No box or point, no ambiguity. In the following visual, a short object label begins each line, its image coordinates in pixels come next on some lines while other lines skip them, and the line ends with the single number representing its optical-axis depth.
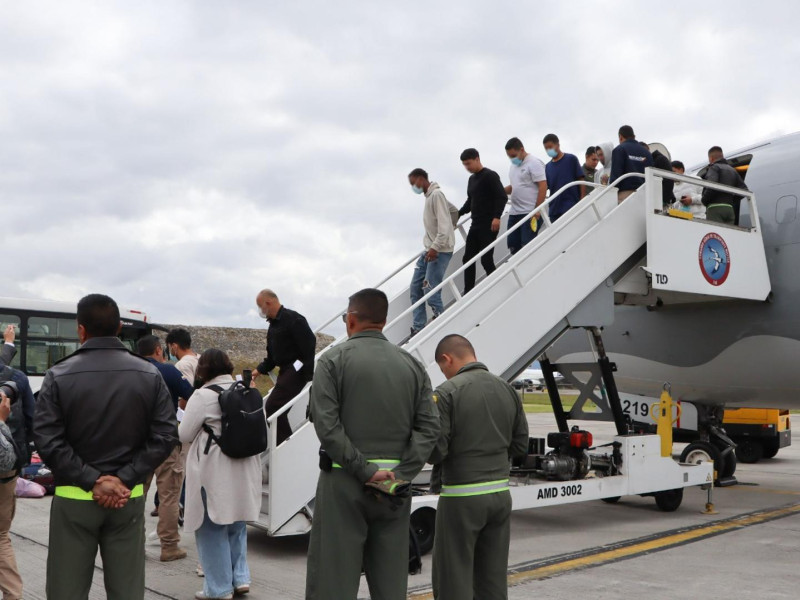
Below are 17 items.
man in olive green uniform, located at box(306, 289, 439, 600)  3.69
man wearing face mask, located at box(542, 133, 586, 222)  9.01
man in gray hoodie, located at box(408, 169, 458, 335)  8.20
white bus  15.55
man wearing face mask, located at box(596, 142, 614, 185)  10.02
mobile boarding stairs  6.91
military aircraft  8.59
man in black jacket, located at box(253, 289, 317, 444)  6.77
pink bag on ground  10.16
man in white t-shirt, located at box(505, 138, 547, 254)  8.77
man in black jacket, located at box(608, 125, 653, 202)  8.48
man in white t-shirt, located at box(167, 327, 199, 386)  7.55
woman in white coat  5.19
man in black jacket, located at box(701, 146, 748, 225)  8.60
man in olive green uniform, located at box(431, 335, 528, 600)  4.02
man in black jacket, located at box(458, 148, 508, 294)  8.45
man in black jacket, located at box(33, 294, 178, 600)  3.48
